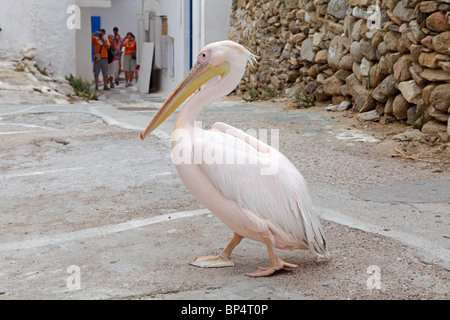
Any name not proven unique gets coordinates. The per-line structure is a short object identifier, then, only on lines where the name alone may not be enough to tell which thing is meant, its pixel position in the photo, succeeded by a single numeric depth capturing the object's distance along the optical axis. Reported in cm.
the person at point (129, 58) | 1950
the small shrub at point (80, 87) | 1300
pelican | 299
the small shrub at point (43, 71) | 1292
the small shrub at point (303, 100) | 908
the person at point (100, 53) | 1725
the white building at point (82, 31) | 1298
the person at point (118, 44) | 1916
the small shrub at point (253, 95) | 1097
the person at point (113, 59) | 1827
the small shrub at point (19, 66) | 1188
